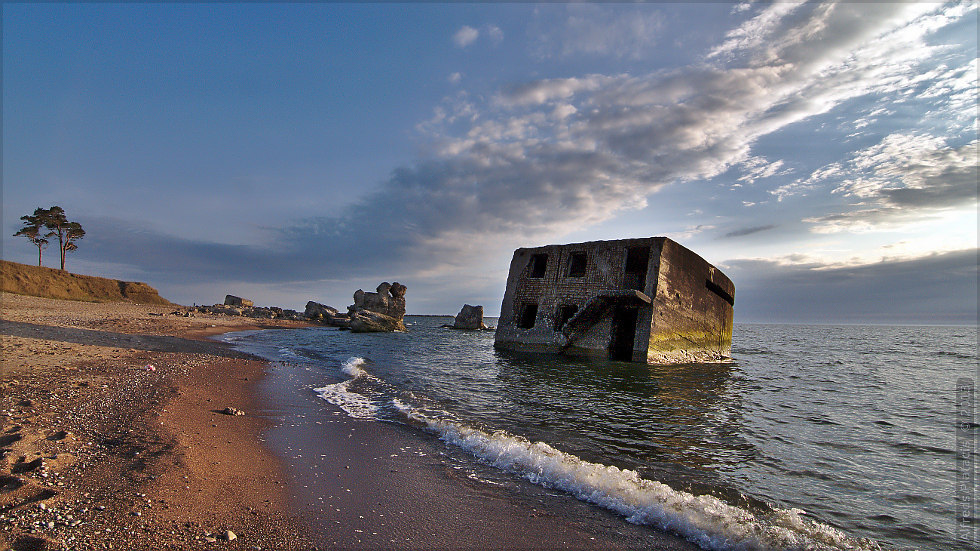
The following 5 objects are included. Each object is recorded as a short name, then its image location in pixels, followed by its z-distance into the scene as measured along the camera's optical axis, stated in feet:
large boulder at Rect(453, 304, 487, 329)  199.31
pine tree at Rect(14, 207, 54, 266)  143.13
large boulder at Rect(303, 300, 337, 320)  193.77
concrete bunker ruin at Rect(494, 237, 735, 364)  56.85
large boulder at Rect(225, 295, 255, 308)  221.05
